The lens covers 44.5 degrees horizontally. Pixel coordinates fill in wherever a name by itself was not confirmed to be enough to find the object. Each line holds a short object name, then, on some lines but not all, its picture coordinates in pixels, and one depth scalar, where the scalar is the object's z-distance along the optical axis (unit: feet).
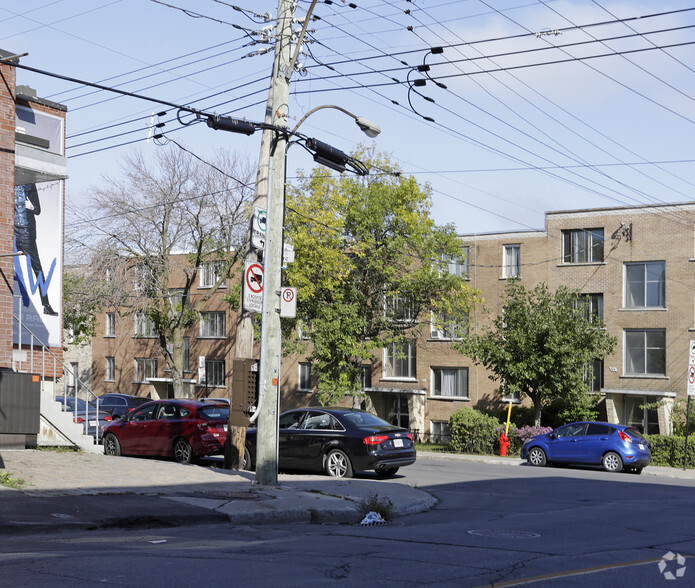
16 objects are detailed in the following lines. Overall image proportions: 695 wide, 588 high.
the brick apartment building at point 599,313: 119.96
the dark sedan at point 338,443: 60.64
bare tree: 127.54
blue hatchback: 80.12
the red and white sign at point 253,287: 49.08
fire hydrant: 103.14
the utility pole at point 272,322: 48.70
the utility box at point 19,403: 49.37
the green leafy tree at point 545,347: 106.63
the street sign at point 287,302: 49.16
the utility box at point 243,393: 49.90
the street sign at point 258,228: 50.57
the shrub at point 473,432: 107.14
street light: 52.70
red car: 66.49
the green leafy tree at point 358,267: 111.45
